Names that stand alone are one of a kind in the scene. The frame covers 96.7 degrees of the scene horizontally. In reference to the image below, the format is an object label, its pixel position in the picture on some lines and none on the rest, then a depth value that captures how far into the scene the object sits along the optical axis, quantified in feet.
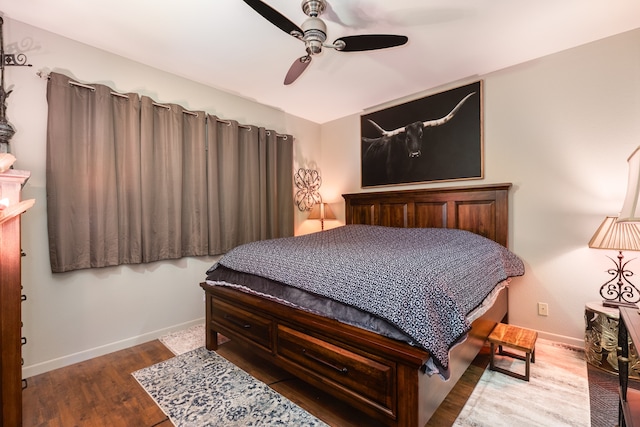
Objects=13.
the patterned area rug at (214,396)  5.09
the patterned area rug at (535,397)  5.04
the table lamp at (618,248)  6.27
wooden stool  6.06
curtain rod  6.88
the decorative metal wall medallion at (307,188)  13.25
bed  4.04
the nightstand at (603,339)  6.22
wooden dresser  4.50
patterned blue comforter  4.15
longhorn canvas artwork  9.52
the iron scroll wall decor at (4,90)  5.46
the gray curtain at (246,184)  9.82
